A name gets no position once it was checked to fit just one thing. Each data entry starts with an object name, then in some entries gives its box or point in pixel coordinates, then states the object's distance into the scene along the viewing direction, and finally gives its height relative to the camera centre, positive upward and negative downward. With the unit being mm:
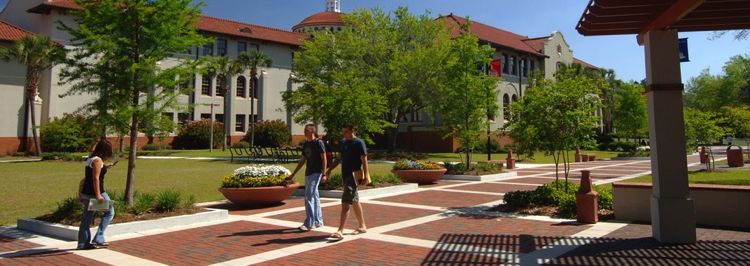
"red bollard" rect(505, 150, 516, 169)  24188 -205
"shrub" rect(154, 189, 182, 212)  9047 -739
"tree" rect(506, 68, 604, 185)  10156 +859
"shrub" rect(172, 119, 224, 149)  44125 +2087
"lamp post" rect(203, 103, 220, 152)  41241 +1955
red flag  29038 +5259
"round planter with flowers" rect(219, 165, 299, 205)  10891 -575
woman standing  6699 -424
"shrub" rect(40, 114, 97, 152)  34312 +1549
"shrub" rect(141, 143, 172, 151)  41188 +1095
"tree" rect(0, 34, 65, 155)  33438 +6900
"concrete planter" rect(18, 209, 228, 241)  7617 -1028
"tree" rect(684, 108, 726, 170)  21344 +1143
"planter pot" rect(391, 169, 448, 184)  16484 -513
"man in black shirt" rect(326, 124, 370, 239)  7539 -174
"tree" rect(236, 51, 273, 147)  45312 +8836
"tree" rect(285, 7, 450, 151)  33469 +6903
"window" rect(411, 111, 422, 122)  48306 +3971
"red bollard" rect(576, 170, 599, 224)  8688 -767
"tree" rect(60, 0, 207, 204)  8820 +1923
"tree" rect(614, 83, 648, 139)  39594 +3651
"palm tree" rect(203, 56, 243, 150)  45219 +7537
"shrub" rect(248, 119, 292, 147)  45406 +2324
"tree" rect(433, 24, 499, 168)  19297 +2448
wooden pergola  6809 +820
